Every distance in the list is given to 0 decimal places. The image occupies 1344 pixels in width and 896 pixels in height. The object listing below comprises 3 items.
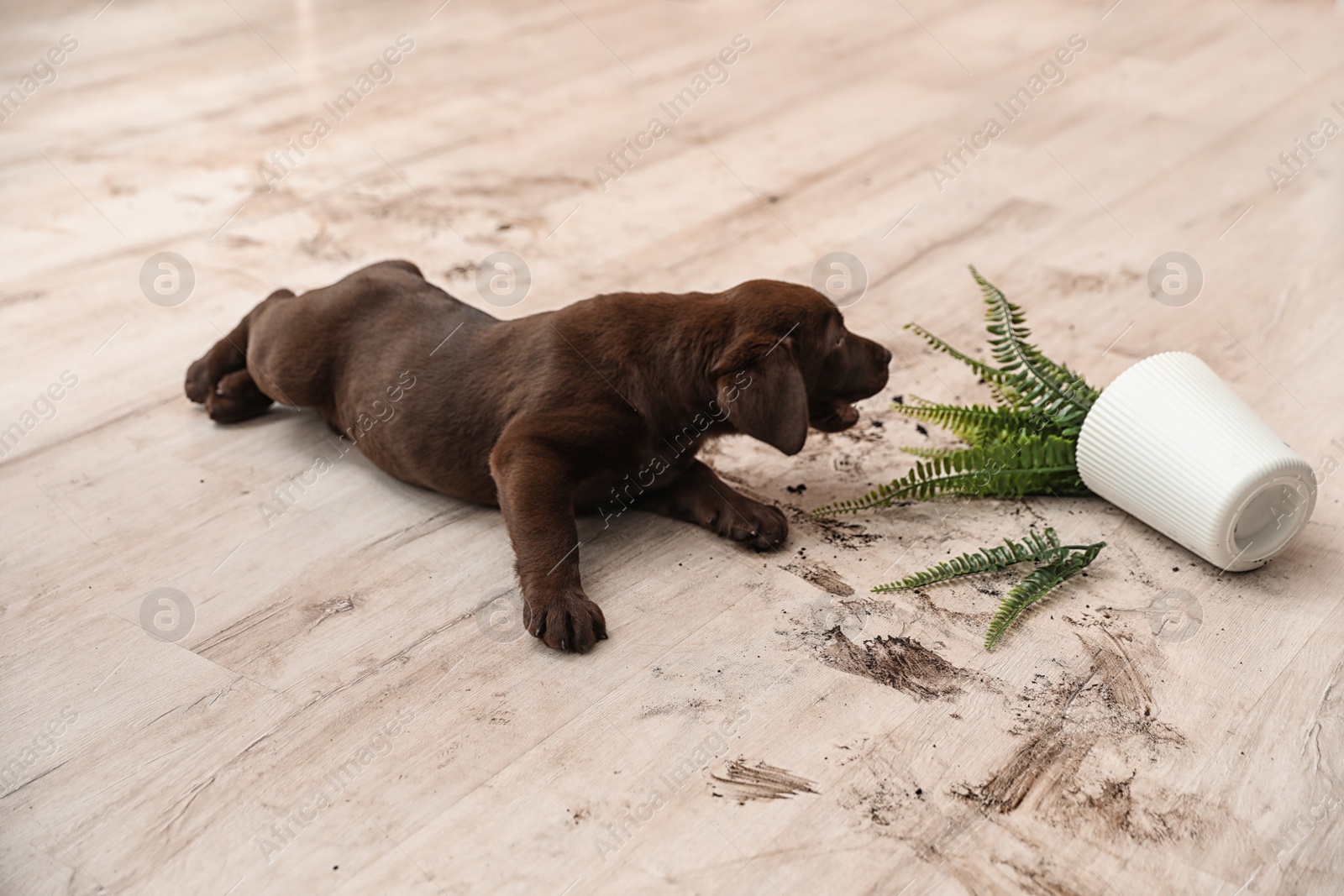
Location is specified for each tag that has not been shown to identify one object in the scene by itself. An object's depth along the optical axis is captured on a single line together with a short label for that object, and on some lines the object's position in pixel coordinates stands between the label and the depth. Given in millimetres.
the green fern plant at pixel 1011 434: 2998
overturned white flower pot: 2643
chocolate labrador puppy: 2697
